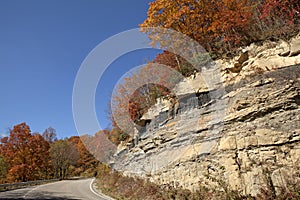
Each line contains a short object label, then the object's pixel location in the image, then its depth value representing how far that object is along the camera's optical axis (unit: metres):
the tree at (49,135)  47.59
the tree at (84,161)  47.98
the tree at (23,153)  29.41
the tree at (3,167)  24.82
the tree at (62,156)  39.97
